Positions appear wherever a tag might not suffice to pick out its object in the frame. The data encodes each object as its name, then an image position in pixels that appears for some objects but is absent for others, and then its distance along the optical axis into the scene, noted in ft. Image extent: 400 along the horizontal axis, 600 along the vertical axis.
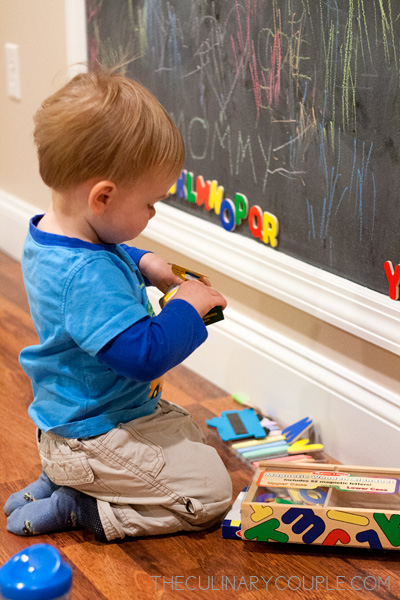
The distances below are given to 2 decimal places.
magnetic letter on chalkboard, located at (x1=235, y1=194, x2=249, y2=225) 4.99
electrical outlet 7.54
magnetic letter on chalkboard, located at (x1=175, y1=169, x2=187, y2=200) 5.59
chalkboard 3.97
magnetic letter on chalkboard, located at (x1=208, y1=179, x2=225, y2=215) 5.23
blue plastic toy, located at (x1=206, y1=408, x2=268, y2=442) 4.72
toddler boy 3.38
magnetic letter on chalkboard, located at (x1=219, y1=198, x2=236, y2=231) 5.13
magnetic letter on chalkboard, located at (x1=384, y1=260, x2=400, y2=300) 4.02
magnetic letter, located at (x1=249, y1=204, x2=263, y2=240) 4.89
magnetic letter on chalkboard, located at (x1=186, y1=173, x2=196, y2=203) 5.51
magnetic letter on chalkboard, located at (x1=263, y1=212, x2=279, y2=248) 4.77
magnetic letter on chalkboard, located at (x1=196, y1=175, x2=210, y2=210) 5.36
